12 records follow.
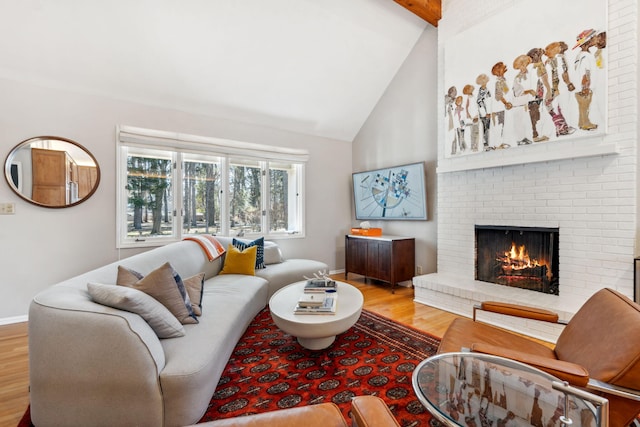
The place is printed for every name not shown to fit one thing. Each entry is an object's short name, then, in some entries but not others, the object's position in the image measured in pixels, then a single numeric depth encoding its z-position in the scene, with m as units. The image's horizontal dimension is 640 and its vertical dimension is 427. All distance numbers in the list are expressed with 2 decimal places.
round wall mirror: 2.94
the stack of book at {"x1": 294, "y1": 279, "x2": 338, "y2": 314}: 2.17
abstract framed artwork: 4.14
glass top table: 1.04
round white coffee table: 2.01
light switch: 2.89
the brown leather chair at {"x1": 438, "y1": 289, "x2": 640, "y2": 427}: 1.10
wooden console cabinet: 4.00
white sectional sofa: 1.30
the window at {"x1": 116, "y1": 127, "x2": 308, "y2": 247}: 3.57
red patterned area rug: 1.69
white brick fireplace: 2.38
